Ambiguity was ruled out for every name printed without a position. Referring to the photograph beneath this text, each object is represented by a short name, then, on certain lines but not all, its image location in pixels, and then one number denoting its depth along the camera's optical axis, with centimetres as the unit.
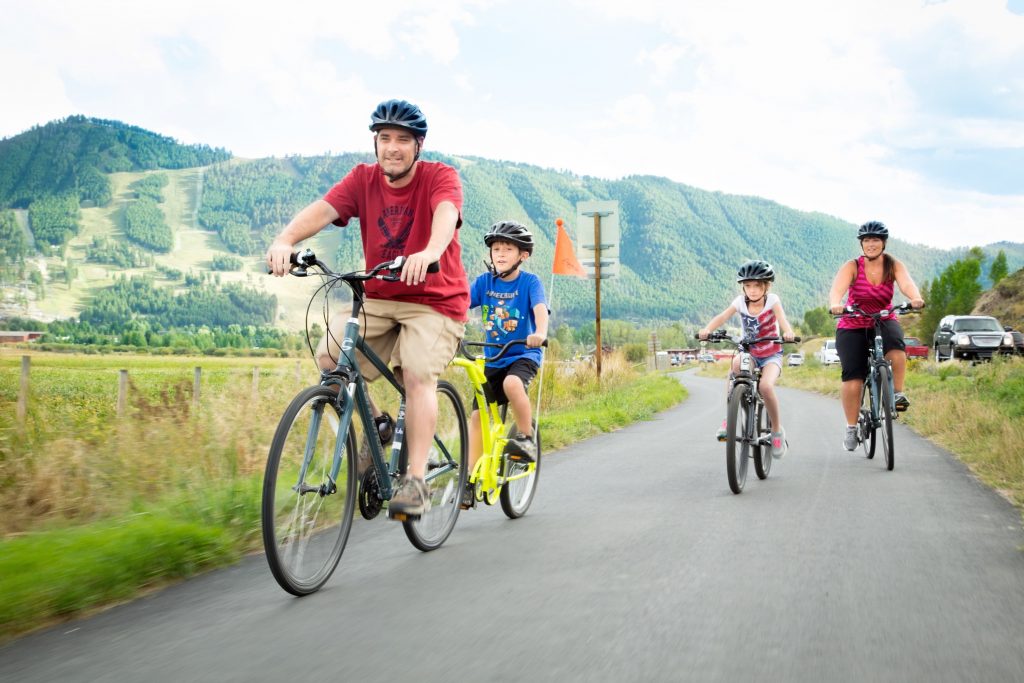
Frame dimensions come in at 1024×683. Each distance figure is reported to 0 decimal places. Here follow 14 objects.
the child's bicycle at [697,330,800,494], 664
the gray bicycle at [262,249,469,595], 355
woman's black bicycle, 824
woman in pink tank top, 855
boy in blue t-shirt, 559
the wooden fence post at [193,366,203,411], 802
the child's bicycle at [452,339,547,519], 525
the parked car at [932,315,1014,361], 2894
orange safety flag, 1365
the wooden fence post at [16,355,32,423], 599
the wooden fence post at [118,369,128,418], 806
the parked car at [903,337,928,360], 4434
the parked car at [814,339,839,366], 5500
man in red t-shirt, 415
